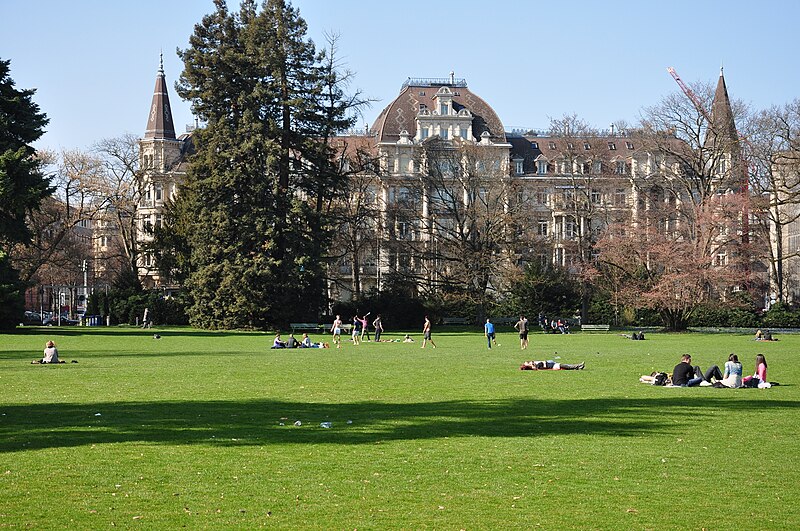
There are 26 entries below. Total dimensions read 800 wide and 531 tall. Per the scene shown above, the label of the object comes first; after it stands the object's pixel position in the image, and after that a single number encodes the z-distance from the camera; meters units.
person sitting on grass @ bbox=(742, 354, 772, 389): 27.18
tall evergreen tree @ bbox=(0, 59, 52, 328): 52.56
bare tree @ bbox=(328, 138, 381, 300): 74.44
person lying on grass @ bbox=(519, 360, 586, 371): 33.19
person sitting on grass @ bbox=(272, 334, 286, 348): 46.26
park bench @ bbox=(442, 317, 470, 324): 84.62
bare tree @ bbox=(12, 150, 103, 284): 76.47
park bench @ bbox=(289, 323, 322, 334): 68.59
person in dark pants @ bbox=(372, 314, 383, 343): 54.47
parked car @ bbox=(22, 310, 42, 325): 86.00
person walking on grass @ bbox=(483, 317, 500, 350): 47.32
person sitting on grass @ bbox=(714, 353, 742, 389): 27.16
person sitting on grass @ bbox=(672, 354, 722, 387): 27.33
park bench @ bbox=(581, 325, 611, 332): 75.00
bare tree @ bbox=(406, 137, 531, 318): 78.75
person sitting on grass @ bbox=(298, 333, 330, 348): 48.20
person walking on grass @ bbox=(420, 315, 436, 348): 48.41
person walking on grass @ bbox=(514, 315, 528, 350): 45.66
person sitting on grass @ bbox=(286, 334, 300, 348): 47.22
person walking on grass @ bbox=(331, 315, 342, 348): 50.18
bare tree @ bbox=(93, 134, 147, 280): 80.69
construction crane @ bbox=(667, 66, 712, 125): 72.56
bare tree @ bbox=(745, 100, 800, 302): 73.50
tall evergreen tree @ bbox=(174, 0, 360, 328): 66.31
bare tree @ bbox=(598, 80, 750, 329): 68.38
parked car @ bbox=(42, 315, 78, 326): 84.51
